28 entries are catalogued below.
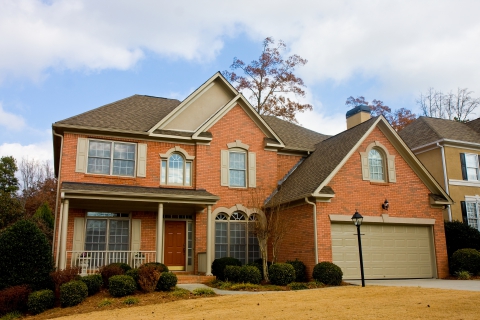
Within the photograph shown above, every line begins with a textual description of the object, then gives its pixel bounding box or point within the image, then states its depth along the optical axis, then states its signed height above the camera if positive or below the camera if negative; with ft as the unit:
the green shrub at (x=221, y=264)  54.44 -3.01
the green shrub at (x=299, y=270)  54.19 -3.88
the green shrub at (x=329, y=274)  50.62 -4.05
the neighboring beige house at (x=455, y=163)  76.23 +13.06
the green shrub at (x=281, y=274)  50.58 -3.98
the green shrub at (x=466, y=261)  59.21 -3.29
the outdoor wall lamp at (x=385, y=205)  59.93 +4.41
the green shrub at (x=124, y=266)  49.97 -2.81
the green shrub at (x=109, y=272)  47.20 -3.24
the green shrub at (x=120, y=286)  43.50 -4.39
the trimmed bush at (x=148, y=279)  44.98 -3.86
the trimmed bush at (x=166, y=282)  45.57 -4.22
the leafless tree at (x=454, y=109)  127.85 +37.94
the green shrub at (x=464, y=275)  58.18 -5.11
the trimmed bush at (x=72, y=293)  42.19 -4.92
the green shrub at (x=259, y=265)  54.19 -3.15
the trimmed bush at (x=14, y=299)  42.63 -5.42
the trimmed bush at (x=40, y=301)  42.55 -5.64
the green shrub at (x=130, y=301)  40.70 -5.47
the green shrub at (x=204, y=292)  43.61 -5.09
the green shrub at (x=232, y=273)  50.42 -3.82
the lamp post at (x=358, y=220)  49.93 +2.05
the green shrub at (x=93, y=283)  45.05 -4.16
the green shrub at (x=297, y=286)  48.54 -5.16
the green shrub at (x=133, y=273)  46.14 -3.34
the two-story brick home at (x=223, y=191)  55.88 +6.48
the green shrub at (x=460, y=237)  65.46 -0.08
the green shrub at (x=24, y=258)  45.80 -1.54
